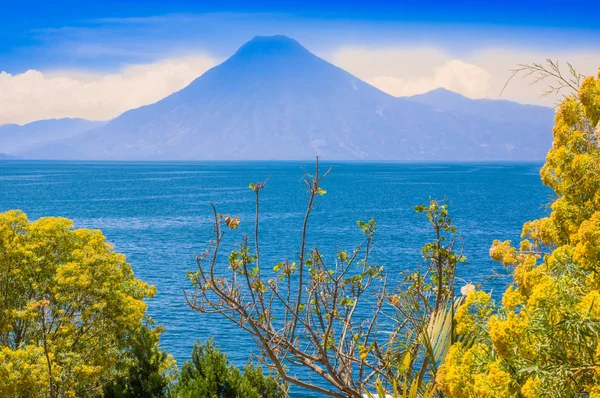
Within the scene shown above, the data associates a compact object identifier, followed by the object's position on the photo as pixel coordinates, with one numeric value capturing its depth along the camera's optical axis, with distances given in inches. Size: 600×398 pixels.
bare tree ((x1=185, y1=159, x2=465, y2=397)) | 271.4
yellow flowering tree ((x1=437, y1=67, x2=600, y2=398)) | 211.5
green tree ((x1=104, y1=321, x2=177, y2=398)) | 674.2
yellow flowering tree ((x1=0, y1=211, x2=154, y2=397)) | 644.7
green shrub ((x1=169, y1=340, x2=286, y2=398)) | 612.1
